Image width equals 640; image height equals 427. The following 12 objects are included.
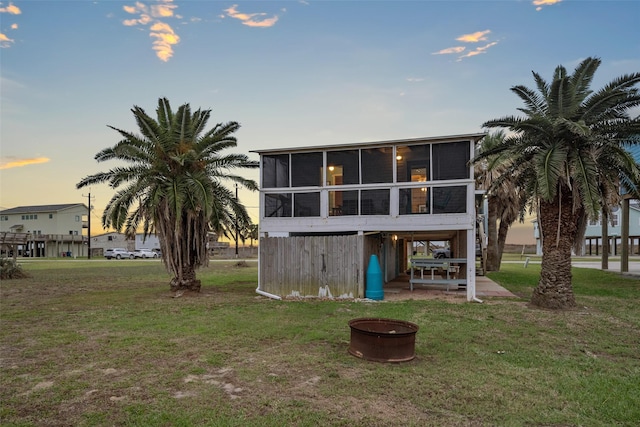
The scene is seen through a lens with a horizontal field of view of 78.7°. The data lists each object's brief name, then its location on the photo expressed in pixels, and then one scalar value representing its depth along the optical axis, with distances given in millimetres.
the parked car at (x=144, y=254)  48031
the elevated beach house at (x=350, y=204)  12461
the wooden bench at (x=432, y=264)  12992
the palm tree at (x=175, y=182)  13031
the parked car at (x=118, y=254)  46875
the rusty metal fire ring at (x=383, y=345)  6051
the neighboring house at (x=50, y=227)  58419
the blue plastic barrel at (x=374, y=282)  12273
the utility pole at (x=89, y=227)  48900
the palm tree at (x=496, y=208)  22438
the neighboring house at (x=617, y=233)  44344
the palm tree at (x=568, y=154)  10125
